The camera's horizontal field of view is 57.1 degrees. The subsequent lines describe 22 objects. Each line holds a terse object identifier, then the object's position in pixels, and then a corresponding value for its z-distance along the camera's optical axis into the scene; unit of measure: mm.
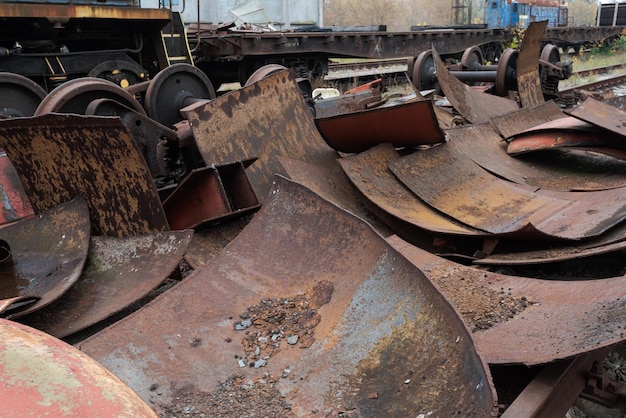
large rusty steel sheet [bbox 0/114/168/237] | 2973
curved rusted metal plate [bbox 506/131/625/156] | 4828
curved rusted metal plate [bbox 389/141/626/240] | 3578
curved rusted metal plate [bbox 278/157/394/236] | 3773
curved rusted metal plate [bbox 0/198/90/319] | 2887
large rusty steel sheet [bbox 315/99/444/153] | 4105
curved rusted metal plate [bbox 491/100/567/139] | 5645
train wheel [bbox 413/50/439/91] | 9070
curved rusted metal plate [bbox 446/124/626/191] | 4734
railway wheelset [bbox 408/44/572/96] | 8273
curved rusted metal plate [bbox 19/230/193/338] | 2605
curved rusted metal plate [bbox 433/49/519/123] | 6391
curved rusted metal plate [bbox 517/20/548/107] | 7598
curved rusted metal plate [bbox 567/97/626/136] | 4668
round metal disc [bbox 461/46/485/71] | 9508
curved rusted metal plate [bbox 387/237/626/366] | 2070
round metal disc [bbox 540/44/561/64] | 9117
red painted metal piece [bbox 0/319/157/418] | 1085
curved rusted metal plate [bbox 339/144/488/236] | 3723
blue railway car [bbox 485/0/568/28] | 23355
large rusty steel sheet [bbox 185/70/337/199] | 4090
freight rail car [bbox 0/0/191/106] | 6789
